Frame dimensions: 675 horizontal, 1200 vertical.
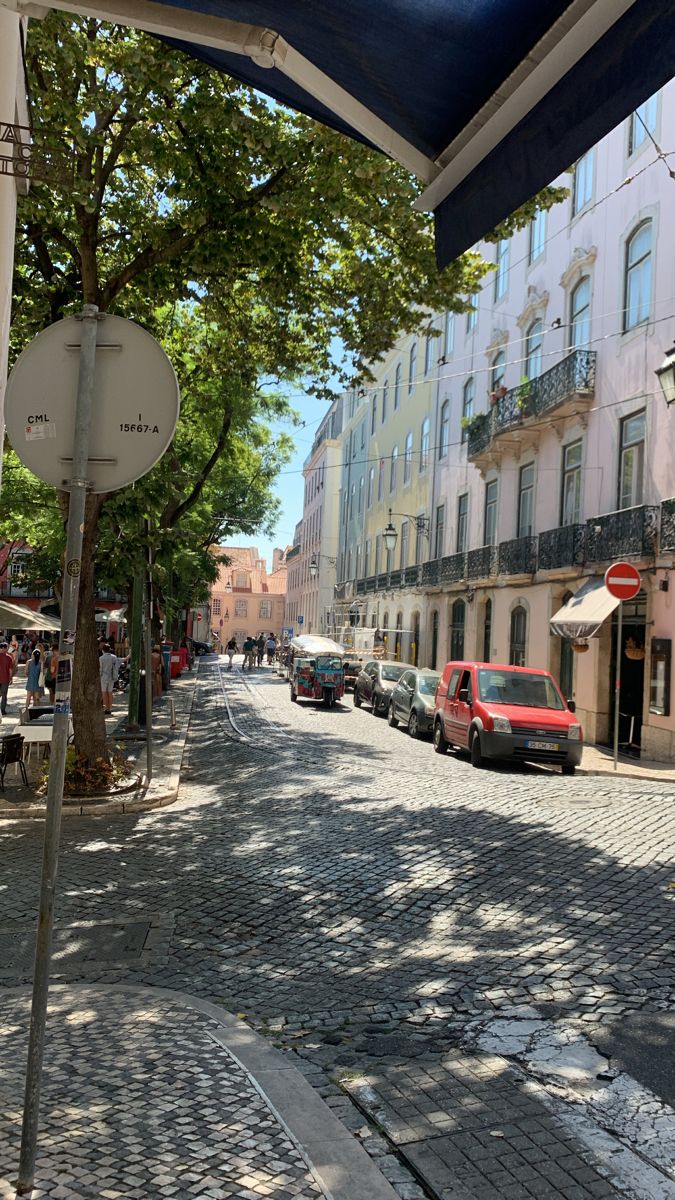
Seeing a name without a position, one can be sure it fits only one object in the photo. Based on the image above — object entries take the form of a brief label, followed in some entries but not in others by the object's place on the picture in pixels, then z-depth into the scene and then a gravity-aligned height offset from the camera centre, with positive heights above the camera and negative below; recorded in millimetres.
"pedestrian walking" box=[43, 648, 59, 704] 20684 -924
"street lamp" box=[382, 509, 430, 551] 34406 +4721
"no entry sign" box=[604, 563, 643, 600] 14453 +1282
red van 13711 -970
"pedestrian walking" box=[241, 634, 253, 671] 48406 -604
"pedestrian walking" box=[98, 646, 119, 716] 20000 -870
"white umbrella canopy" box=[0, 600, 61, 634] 15867 +191
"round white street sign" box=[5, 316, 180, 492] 3025 +779
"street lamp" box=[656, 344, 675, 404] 13172 +4242
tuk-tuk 26438 -928
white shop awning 18188 +988
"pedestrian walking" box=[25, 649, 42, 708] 21203 -1112
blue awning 2621 +1889
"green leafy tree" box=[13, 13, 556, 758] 9305 +5093
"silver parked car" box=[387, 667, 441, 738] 18703 -1109
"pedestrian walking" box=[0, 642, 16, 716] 19500 -981
